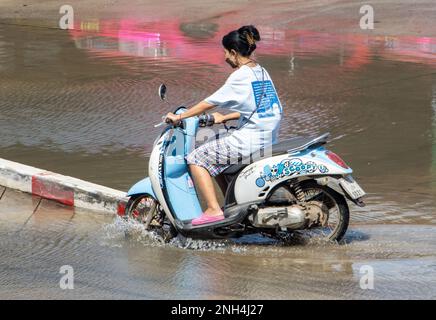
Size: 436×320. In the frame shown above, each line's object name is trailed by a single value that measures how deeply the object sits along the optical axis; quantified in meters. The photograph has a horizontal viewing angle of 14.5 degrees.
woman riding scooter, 12.21
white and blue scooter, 12.30
